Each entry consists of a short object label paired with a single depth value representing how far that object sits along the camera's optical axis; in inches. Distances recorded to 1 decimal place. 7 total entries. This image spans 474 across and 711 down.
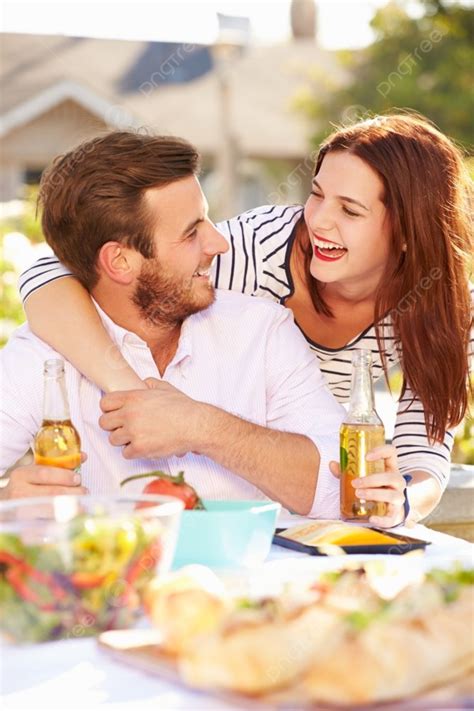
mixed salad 74.7
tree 714.1
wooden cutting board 69.1
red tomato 88.2
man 105.6
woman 115.6
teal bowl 86.9
